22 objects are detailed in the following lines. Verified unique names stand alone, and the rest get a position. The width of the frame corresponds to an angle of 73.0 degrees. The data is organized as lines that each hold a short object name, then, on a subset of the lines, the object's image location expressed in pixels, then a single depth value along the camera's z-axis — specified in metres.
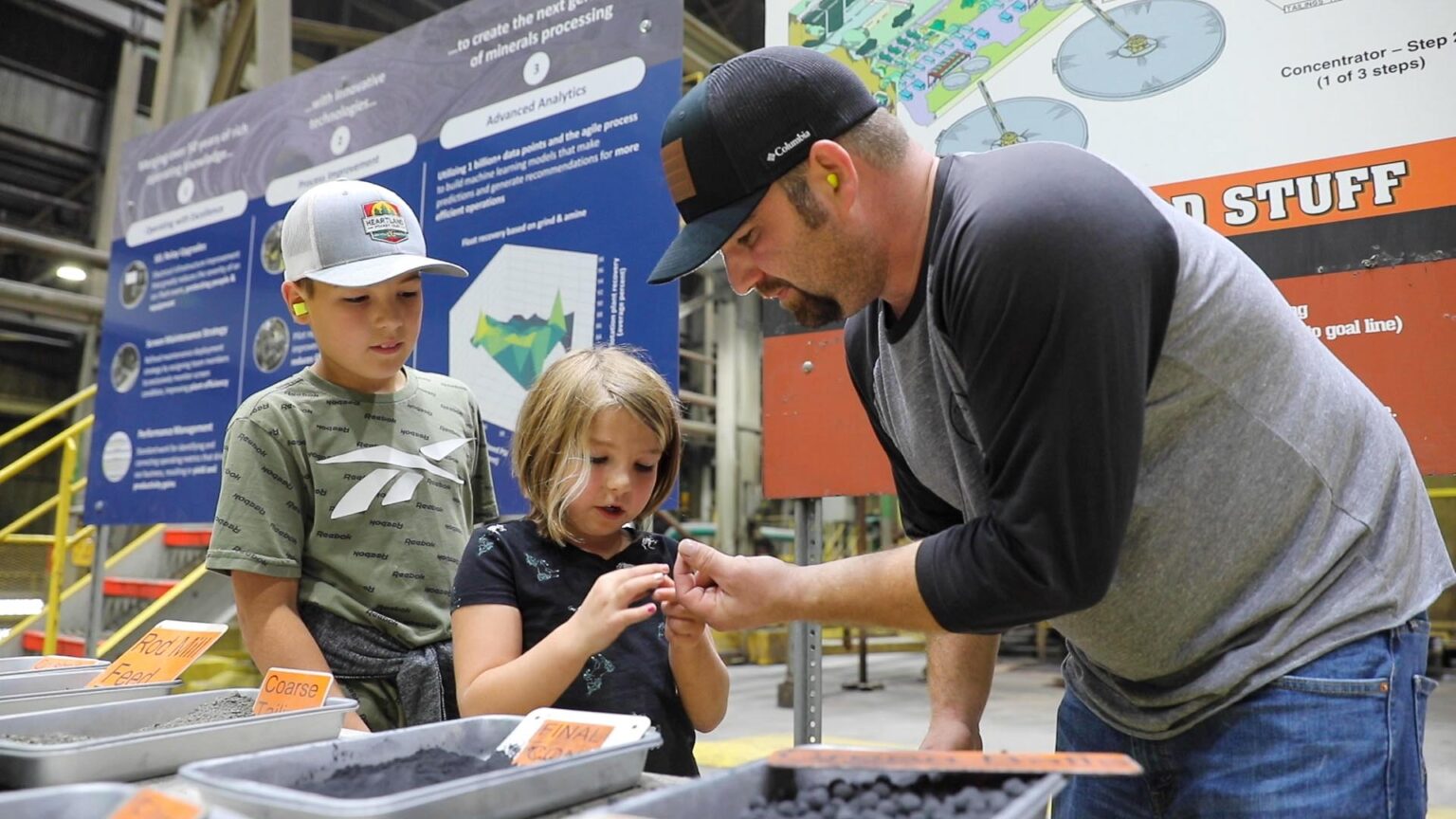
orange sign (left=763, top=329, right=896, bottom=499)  1.97
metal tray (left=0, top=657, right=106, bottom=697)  1.15
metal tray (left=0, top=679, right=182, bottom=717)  1.02
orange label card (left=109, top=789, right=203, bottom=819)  0.55
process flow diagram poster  1.48
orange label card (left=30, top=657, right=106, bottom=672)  1.30
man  0.76
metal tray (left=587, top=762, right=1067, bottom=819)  0.56
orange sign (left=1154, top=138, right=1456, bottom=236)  1.48
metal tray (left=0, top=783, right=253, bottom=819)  0.63
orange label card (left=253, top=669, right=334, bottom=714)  0.92
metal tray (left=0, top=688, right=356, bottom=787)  0.75
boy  1.31
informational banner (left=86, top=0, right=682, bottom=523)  2.25
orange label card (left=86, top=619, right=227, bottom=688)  1.10
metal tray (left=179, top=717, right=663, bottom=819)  0.57
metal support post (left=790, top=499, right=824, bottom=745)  1.89
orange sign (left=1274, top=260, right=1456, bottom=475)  1.46
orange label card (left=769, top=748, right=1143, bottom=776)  0.60
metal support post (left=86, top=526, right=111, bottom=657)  3.38
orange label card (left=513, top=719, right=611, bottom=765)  0.75
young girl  1.16
